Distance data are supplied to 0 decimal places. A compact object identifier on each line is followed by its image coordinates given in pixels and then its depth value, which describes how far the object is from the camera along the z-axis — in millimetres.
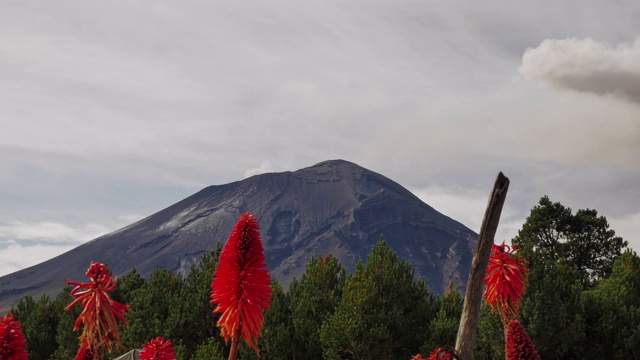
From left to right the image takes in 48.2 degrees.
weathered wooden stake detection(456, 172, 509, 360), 10148
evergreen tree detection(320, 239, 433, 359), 29406
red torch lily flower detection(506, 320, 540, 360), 6234
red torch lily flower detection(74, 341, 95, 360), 9320
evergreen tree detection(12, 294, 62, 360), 40500
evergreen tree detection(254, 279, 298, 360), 31047
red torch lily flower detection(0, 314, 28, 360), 7848
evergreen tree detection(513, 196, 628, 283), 51406
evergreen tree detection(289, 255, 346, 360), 31609
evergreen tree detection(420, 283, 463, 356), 29422
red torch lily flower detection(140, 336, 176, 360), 8711
